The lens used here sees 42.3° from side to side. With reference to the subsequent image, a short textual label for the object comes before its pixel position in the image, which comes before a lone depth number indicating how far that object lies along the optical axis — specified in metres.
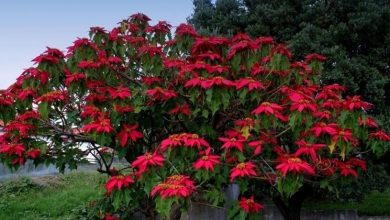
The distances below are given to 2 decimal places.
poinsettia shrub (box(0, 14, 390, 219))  3.33
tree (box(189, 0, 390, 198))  6.24
